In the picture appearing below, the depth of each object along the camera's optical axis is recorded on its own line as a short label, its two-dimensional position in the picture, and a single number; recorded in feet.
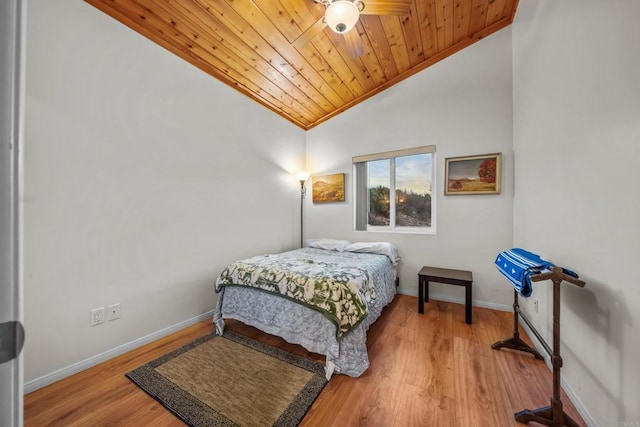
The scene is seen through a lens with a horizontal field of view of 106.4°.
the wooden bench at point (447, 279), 8.03
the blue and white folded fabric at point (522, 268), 4.67
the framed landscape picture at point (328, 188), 12.39
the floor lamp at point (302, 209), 13.24
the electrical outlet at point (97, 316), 5.91
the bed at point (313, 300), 5.73
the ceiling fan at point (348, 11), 5.40
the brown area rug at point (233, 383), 4.53
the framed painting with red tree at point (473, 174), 9.03
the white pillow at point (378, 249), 9.71
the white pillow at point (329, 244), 10.70
